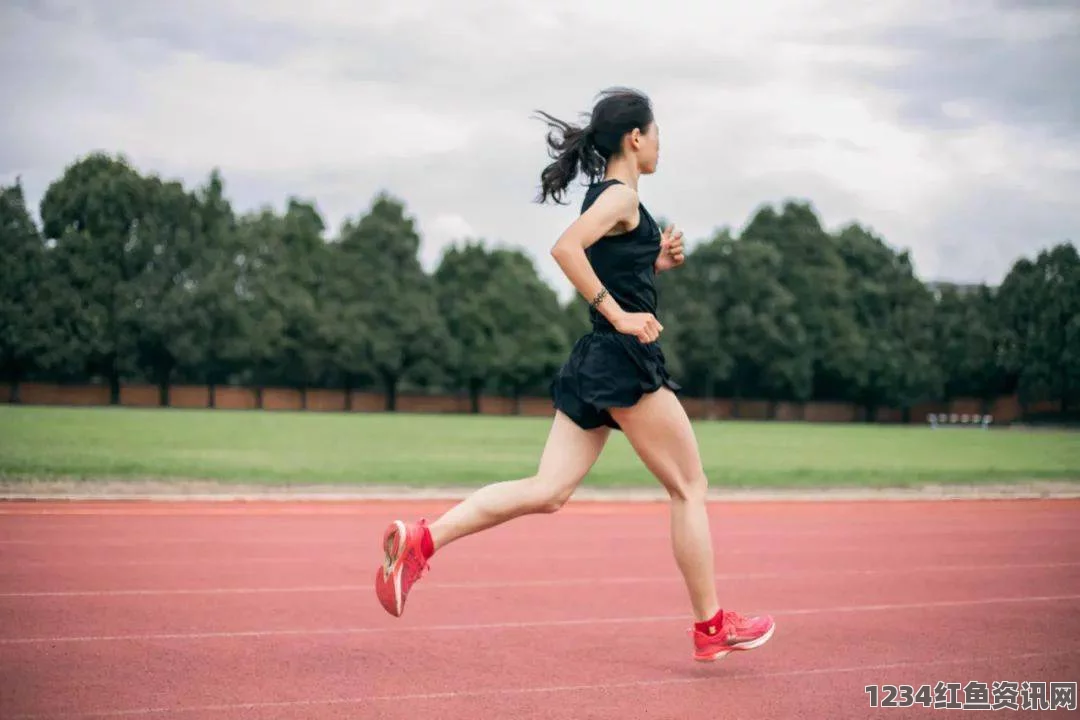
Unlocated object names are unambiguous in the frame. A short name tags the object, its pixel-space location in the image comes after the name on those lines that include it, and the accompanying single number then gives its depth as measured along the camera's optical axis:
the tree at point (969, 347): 78.44
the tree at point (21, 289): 65.50
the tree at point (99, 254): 67.00
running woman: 5.16
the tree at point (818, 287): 78.88
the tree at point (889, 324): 78.94
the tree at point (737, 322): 76.50
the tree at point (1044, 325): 73.25
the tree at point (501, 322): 76.44
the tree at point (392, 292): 74.62
